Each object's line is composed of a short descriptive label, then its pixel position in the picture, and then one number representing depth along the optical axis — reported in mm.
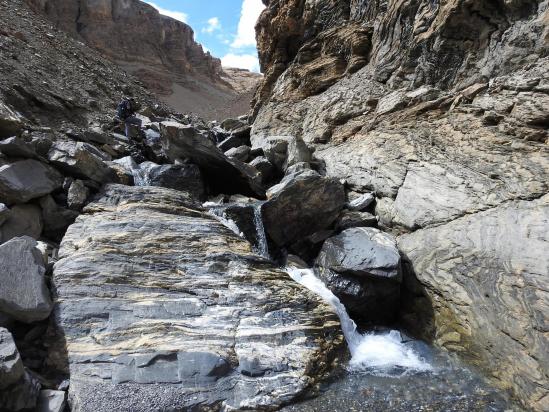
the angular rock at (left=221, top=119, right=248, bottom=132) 28281
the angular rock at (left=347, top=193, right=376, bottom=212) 11102
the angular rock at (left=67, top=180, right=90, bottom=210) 9031
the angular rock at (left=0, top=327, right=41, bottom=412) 4598
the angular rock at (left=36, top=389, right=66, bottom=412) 4895
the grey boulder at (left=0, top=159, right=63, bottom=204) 7965
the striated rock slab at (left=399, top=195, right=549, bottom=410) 6039
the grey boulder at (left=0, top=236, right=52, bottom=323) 5660
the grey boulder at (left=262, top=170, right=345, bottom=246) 10680
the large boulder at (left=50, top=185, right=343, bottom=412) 5512
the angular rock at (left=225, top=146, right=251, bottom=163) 16141
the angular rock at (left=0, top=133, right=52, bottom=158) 8761
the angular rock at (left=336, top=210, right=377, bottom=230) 10461
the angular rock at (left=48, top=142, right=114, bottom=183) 9547
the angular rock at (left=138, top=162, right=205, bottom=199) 11844
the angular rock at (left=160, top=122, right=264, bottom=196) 12391
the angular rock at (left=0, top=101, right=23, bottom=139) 9672
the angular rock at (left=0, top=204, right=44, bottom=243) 7523
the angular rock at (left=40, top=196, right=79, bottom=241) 8461
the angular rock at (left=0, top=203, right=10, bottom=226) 7367
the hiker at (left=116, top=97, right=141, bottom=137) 18906
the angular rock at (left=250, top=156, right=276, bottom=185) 14758
